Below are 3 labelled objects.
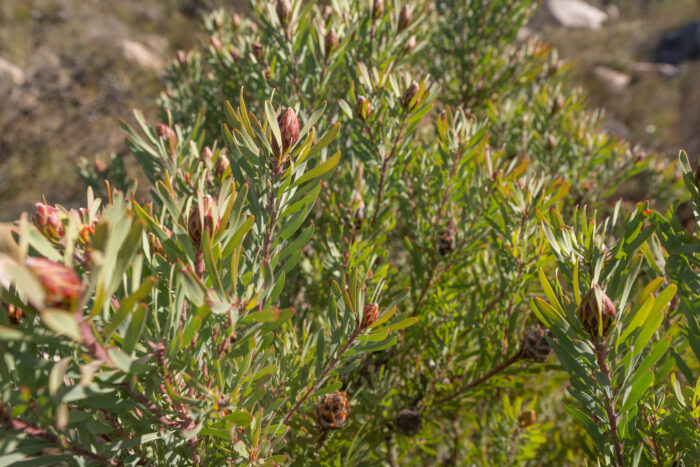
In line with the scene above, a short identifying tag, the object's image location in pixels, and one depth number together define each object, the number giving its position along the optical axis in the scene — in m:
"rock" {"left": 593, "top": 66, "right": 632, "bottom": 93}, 8.79
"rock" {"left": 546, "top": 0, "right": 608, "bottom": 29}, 14.56
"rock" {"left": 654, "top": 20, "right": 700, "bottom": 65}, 10.56
